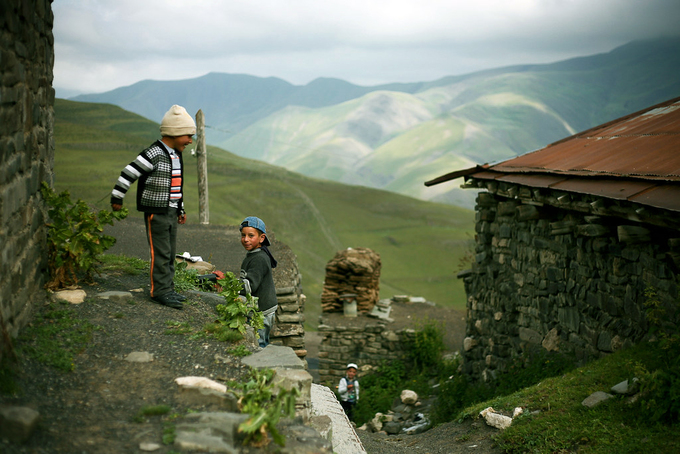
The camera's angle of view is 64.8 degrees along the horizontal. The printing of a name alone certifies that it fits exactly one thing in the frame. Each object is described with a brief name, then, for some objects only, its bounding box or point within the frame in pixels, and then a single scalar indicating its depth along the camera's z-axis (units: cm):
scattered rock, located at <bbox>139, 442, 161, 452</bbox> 271
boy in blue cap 523
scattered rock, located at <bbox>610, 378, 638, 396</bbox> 479
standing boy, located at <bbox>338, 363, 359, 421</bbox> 1087
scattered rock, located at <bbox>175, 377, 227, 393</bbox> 343
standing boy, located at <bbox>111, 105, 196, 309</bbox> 481
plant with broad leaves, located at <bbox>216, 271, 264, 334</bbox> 466
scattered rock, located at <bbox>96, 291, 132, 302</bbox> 478
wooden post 1580
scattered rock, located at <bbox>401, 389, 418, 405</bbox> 1146
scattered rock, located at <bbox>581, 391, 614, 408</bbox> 502
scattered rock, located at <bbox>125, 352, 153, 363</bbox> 377
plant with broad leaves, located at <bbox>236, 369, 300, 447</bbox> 288
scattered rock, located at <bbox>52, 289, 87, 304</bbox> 455
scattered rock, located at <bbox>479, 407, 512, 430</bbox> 549
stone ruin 1559
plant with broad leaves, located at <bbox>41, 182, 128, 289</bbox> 475
